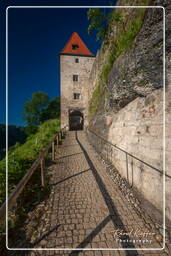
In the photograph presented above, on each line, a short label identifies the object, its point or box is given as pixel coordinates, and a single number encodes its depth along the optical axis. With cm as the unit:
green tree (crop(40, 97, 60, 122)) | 3441
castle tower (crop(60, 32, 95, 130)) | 1780
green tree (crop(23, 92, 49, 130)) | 3394
